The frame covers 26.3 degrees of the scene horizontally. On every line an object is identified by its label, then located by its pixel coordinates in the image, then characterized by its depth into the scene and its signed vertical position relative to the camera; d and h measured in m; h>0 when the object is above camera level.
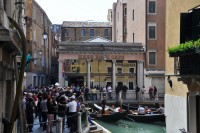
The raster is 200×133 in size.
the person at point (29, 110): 14.62 -1.18
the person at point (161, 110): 29.14 -2.36
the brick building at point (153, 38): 40.25 +3.67
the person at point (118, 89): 37.22 -1.22
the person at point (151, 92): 37.34 -1.49
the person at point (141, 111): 29.26 -2.44
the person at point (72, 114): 15.34 -1.39
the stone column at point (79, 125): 15.35 -1.80
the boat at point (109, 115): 27.97 -2.61
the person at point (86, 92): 36.15 -1.42
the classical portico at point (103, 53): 38.94 +2.06
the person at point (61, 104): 15.56 -1.04
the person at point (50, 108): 14.87 -1.14
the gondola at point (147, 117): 28.41 -2.79
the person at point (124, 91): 37.59 -1.37
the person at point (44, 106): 15.17 -1.11
